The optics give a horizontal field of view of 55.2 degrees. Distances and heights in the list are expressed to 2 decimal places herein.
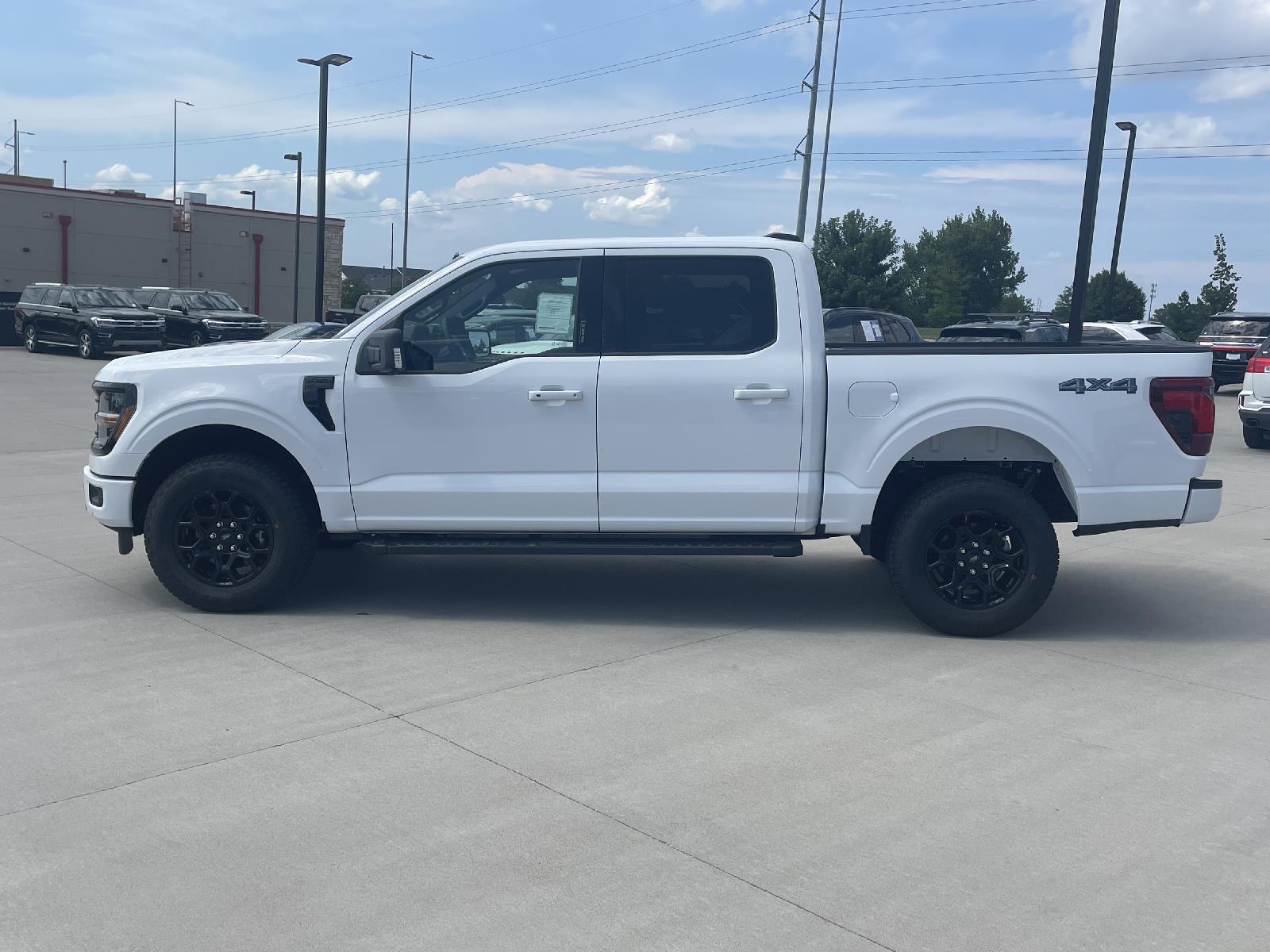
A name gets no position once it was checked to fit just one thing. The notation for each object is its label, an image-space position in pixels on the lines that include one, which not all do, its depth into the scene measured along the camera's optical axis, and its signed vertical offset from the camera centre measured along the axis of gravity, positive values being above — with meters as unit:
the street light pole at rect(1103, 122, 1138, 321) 36.03 +4.48
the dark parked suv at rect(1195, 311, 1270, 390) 25.56 +0.13
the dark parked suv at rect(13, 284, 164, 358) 31.16 -1.28
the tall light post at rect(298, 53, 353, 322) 27.10 +3.38
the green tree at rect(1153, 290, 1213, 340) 57.62 +1.36
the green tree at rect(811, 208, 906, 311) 88.44 +4.35
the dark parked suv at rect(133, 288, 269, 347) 32.97 -1.03
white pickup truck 6.25 -0.64
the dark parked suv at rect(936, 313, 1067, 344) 20.22 +0.02
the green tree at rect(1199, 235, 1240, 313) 53.50 +2.50
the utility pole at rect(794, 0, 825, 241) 32.88 +4.59
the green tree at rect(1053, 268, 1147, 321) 61.53 +2.06
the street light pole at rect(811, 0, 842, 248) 40.81 +6.86
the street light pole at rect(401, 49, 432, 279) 48.41 +6.69
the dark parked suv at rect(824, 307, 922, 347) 16.66 -0.06
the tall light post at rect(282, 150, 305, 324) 46.53 +4.76
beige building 50.59 +1.40
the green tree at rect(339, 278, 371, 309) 102.08 -0.18
